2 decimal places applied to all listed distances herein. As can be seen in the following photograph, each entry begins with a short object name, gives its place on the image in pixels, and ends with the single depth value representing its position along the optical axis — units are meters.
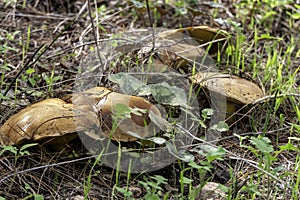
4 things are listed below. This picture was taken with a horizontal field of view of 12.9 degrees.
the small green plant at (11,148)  1.46
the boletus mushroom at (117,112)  1.50
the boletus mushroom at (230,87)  1.58
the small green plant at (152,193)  1.42
